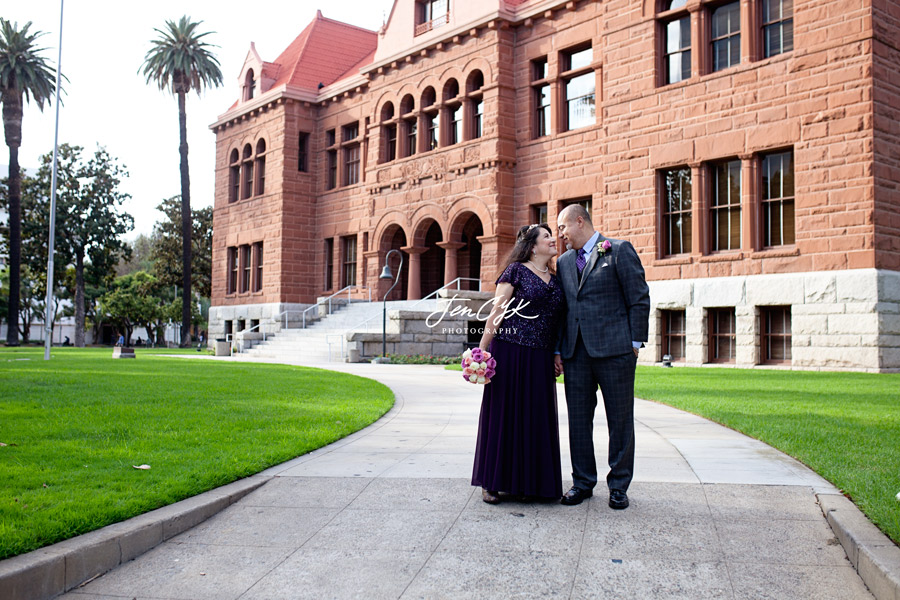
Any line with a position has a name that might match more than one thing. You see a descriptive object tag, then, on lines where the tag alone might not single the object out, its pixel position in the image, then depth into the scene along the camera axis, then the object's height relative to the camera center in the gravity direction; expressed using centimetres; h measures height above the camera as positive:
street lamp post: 2355 +180
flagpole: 2414 +194
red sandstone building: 1878 +530
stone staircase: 2623 -15
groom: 554 -9
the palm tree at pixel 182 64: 4403 +1471
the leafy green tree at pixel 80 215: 5203 +761
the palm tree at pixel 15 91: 4200 +1334
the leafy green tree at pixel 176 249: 5147 +522
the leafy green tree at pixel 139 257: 8700 +798
